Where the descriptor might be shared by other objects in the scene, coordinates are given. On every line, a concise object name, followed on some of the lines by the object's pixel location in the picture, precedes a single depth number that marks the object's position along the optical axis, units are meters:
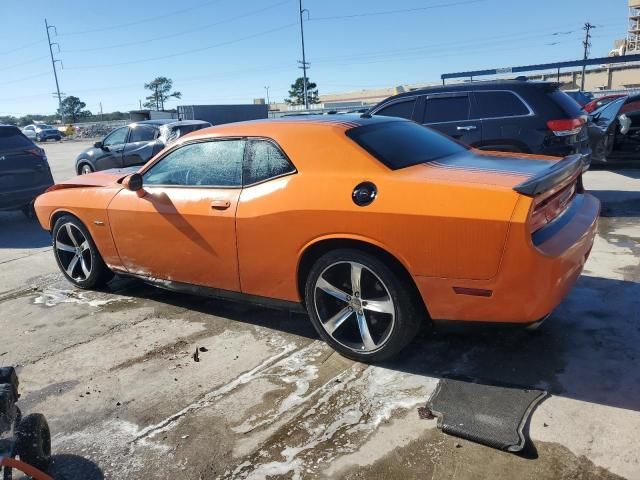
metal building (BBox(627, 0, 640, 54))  102.56
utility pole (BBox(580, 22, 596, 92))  74.38
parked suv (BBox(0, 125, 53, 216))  8.39
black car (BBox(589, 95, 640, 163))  9.16
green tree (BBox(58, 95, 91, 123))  108.62
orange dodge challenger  2.81
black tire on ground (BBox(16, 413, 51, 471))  2.36
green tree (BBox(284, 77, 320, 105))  86.81
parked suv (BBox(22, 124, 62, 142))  50.31
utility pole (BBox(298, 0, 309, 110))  45.12
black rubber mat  2.57
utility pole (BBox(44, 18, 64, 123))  76.12
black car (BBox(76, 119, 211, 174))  11.60
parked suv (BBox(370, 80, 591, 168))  6.64
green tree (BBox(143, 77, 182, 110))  106.94
